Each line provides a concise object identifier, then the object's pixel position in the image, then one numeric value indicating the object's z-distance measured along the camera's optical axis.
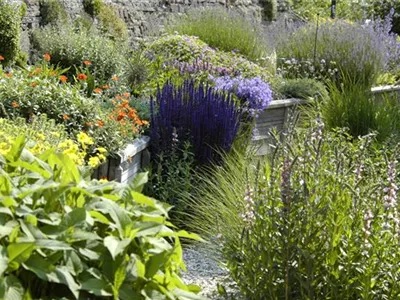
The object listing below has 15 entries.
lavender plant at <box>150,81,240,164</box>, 5.86
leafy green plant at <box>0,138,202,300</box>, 1.88
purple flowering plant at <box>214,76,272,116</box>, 6.58
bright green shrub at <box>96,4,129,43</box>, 11.88
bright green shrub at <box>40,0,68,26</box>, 10.59
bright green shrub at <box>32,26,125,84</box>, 8.05
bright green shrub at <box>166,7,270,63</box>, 9.72
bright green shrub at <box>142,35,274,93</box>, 7.38
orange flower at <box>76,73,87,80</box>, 5.93
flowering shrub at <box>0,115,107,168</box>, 4.12
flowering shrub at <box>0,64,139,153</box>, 5.30
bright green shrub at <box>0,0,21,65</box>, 7.98
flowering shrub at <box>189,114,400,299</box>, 3.27
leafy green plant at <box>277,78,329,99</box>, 7.98
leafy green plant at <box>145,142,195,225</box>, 5.54
